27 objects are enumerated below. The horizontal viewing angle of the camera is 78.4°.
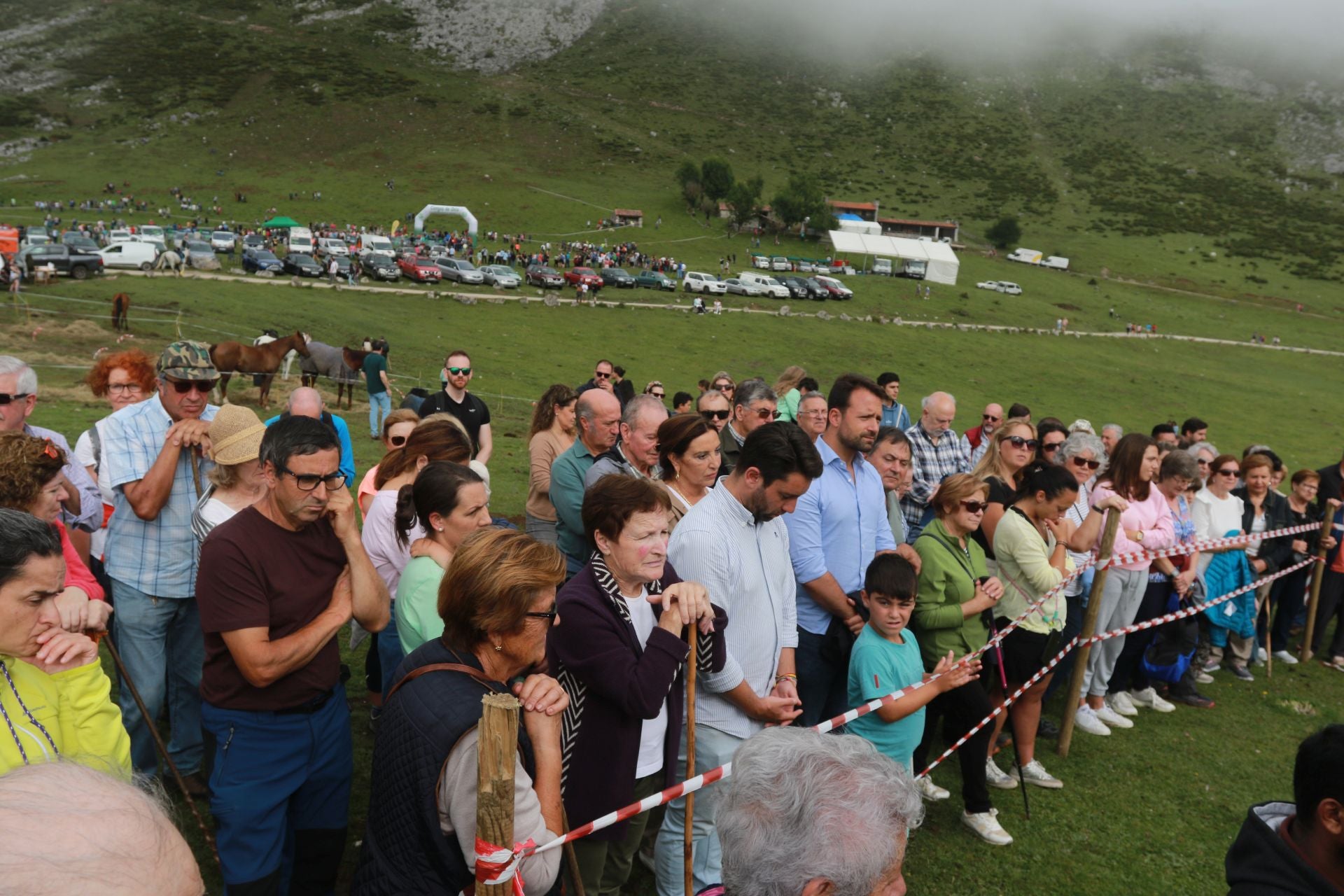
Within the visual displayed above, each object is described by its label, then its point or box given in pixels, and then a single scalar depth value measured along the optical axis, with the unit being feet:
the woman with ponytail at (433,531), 11.65
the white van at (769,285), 167.73
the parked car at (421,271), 139.54
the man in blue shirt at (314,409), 19.99
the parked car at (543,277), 147.43
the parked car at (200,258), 122.83
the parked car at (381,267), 136.46
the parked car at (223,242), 145.69
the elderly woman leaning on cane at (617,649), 11.05
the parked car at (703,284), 158.92
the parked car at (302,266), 127.13
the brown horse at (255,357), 62.67
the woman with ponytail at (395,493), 15.49
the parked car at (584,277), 145.38
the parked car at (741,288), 165.58
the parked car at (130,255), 110.63
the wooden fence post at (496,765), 7.18
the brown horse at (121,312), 73.26
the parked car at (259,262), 125.59
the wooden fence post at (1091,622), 20.80
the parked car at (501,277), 142.61
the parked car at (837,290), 175.11
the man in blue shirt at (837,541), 16.69
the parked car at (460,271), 142.20
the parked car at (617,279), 156.87
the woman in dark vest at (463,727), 7.95
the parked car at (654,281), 160.66
